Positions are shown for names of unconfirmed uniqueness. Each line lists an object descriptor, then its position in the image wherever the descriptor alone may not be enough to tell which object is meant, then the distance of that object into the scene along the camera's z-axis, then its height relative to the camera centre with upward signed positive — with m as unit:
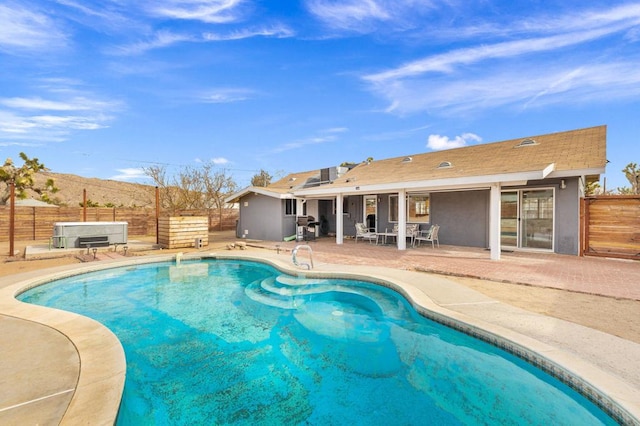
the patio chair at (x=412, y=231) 12.30 -0.61
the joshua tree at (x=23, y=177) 18.18 +2.19
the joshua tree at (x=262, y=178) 33.86 +4.23
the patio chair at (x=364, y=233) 13.24 -0.77
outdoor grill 14.14 -0.61
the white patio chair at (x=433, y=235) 11.54 -0.71
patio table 12.38 -0.88
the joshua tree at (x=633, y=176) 23.33 +3.40
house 9.39 +0.88
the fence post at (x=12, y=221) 9.92 -0.27
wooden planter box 12.67 -0.74
